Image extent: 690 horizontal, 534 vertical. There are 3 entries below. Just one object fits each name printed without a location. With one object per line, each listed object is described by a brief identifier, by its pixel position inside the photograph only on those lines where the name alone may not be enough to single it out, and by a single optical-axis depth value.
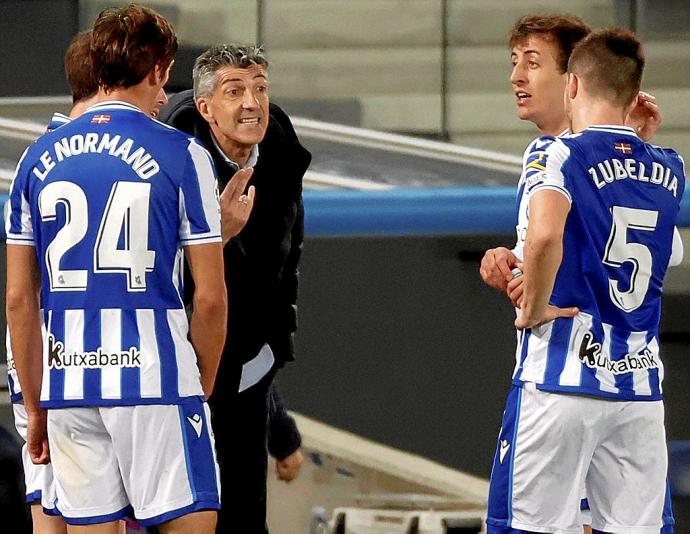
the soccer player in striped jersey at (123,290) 21.92
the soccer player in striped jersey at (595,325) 22.20
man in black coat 22.90
